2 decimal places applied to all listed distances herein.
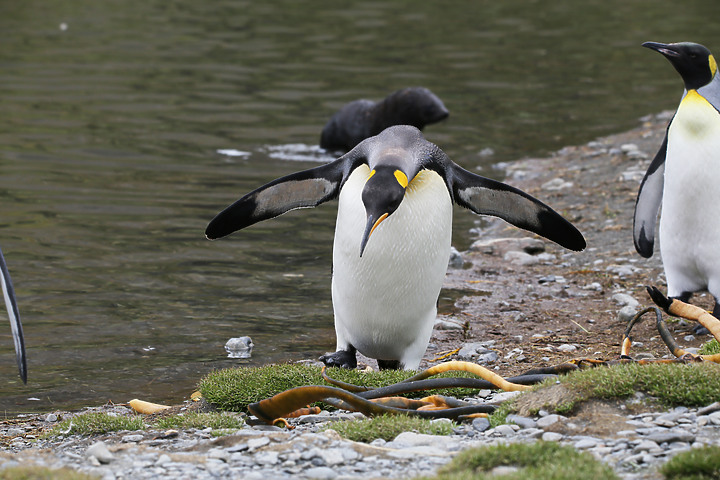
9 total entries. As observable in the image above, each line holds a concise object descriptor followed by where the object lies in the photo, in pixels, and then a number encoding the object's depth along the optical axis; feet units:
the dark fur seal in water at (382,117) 89.04
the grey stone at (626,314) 44.51
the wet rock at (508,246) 60.70
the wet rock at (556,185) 74.59
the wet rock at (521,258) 58.34
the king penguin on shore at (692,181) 42.86
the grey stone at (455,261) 57.88
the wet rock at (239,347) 43.58
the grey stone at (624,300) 47.37
